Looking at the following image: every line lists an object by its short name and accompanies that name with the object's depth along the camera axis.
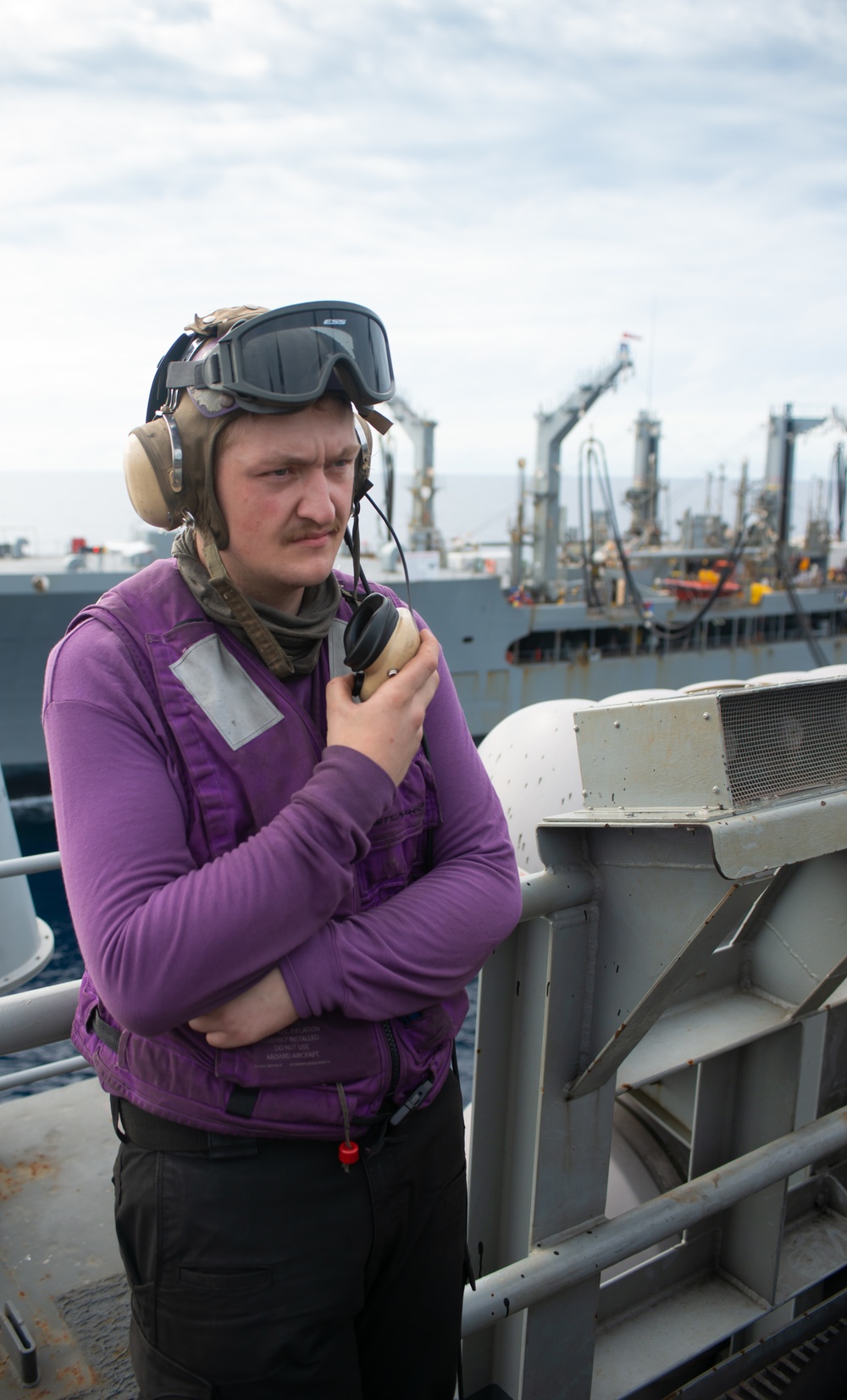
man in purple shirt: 1.09
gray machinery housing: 1.45
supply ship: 18.25
